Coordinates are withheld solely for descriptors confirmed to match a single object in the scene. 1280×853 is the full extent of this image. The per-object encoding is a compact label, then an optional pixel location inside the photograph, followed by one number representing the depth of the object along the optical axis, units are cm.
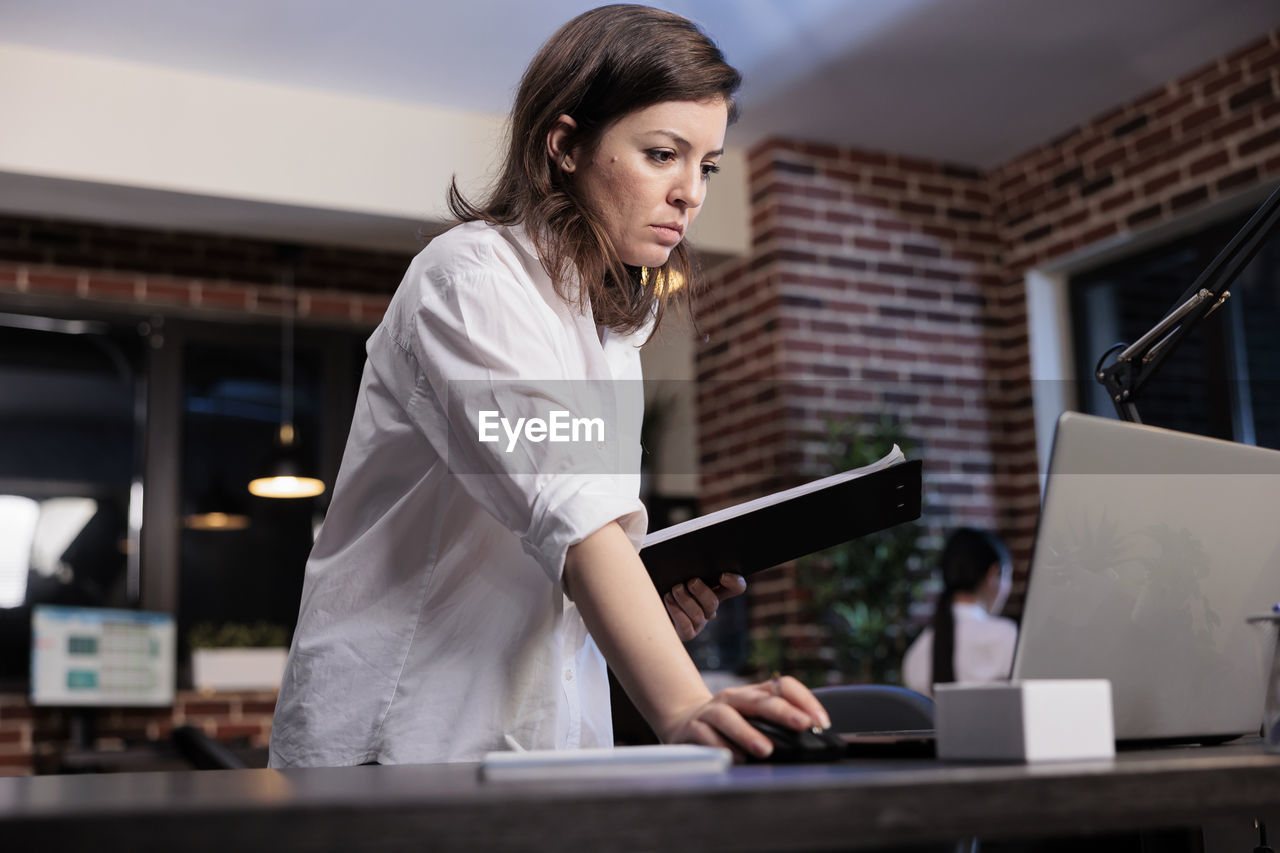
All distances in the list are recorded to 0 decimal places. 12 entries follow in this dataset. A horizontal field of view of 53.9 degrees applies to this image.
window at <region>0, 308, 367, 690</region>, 544
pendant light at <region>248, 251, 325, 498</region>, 531
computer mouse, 83
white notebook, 69
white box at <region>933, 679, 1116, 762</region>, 81
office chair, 178
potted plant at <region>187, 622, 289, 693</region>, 536
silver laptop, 103
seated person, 420
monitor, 495
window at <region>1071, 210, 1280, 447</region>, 480
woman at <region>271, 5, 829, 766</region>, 99
